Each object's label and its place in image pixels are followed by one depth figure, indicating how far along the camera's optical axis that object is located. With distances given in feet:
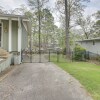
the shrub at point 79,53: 30.93
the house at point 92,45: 34.52
